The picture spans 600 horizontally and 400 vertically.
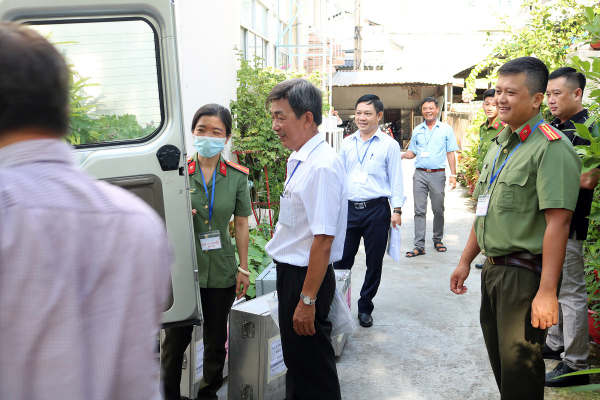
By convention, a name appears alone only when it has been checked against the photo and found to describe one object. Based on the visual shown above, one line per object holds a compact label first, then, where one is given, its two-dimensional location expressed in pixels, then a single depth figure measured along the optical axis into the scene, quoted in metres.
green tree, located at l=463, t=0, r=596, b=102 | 6.91
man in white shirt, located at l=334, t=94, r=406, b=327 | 4.81
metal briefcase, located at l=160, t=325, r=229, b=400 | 3.36
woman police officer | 3.10
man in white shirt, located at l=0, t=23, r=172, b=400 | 0.94
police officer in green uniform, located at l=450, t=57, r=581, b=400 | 2.30
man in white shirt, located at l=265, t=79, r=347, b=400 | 2.44
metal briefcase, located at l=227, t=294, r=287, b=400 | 3.15
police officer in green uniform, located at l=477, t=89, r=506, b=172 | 6.27
